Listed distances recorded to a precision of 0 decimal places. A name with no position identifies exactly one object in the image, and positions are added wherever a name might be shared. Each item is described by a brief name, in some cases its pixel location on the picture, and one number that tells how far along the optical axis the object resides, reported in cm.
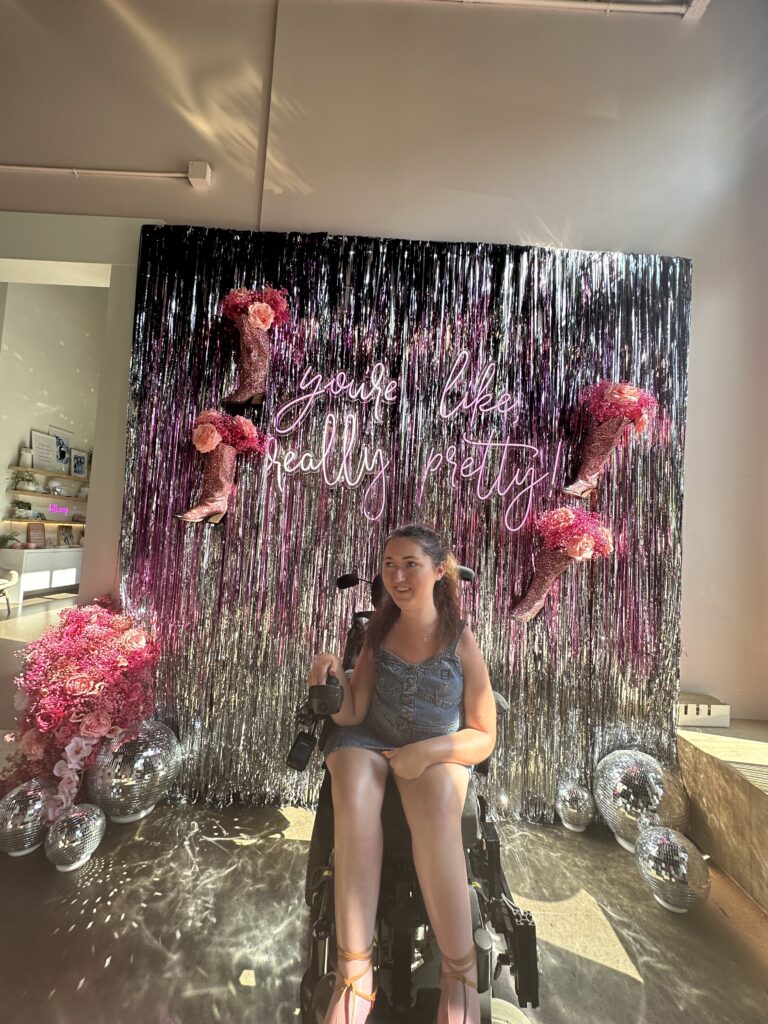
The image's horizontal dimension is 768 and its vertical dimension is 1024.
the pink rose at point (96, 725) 218
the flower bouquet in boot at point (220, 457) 245
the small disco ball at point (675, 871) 188
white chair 518
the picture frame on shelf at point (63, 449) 650
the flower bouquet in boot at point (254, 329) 249
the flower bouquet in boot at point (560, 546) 235
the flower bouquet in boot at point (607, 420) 242
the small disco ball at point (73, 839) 197
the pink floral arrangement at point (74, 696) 218
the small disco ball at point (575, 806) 235
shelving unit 586
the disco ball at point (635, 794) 221
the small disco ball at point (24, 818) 204
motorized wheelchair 135
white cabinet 555
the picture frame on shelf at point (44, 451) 606
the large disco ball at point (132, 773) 218
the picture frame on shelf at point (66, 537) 651
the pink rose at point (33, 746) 222
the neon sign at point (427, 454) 253
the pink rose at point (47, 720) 218
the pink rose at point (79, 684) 217
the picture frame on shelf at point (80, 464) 693
